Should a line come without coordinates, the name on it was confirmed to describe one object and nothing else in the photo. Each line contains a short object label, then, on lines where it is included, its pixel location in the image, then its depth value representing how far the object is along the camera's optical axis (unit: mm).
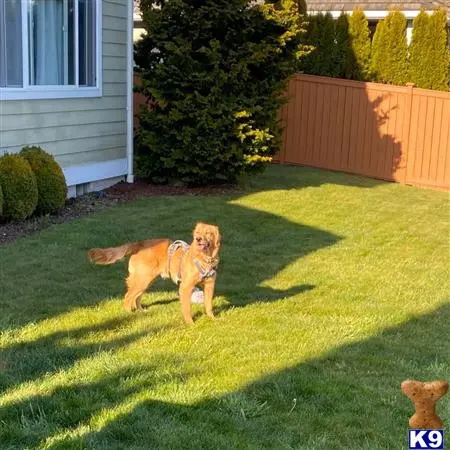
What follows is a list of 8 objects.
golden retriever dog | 4848
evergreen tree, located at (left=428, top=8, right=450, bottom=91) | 14641
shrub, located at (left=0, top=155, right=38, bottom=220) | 7926
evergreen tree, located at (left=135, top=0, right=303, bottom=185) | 10484
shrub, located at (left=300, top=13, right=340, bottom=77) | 15141
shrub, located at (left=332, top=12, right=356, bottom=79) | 15109
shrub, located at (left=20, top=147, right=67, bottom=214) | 8508
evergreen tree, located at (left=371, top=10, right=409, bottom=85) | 14906
